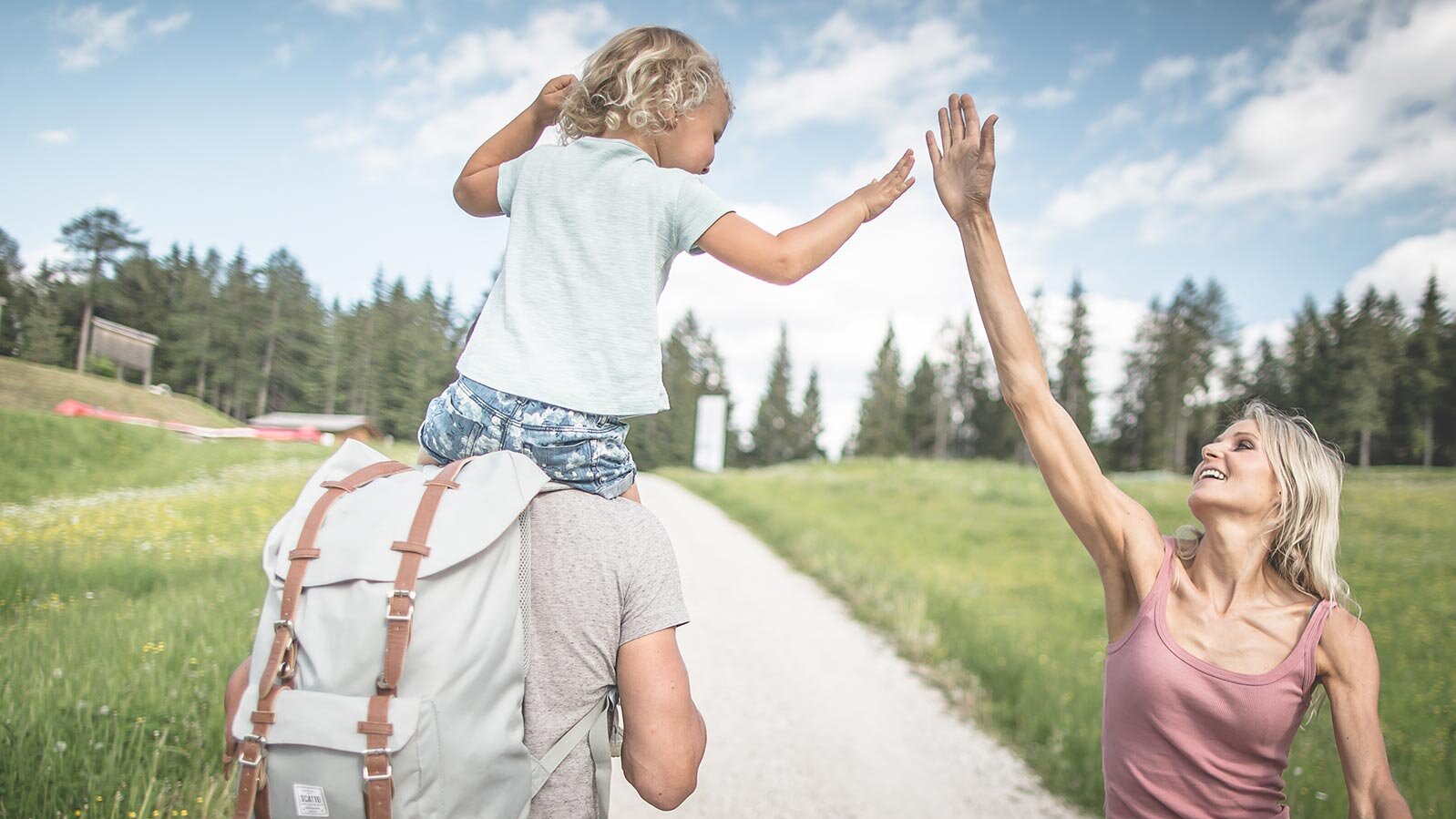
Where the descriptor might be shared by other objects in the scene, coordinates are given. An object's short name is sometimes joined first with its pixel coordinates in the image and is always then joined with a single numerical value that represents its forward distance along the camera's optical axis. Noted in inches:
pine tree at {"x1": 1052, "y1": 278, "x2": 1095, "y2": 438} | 2214.6
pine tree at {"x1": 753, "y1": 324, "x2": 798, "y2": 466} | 2773.1
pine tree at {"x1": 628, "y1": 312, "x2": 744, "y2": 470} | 1557.6
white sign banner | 1449.3
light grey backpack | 50.5
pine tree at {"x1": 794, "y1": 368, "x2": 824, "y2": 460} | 2785.4
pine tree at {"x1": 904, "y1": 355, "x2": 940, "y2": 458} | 2645.2
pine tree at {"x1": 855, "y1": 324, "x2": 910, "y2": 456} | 2687.0
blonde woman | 83.0
